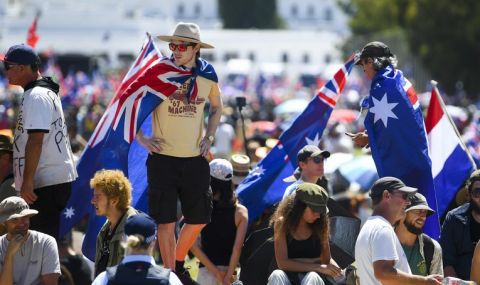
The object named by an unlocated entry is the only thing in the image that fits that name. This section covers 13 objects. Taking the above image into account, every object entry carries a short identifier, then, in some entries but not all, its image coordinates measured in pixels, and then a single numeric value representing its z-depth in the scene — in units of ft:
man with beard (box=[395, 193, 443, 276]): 58.70
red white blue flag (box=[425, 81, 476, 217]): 78.15
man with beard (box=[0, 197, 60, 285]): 56.95
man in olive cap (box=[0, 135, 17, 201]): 66.69
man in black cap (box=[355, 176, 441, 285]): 54.75
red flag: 92.02
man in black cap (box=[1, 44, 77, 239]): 60.95
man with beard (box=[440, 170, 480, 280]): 63.41
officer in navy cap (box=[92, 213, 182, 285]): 47.83
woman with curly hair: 60.85
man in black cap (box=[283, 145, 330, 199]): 69.26
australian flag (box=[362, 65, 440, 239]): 67.51
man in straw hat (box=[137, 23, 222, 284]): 62.39
